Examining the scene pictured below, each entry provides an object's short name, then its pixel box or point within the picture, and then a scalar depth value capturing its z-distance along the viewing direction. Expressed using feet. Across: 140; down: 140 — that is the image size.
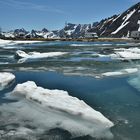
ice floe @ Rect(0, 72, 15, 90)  38.71
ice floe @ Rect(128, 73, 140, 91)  38.77
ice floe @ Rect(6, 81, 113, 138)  22.57
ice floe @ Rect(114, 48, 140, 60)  76.35
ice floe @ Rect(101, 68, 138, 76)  49.05
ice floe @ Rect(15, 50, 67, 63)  85.54
